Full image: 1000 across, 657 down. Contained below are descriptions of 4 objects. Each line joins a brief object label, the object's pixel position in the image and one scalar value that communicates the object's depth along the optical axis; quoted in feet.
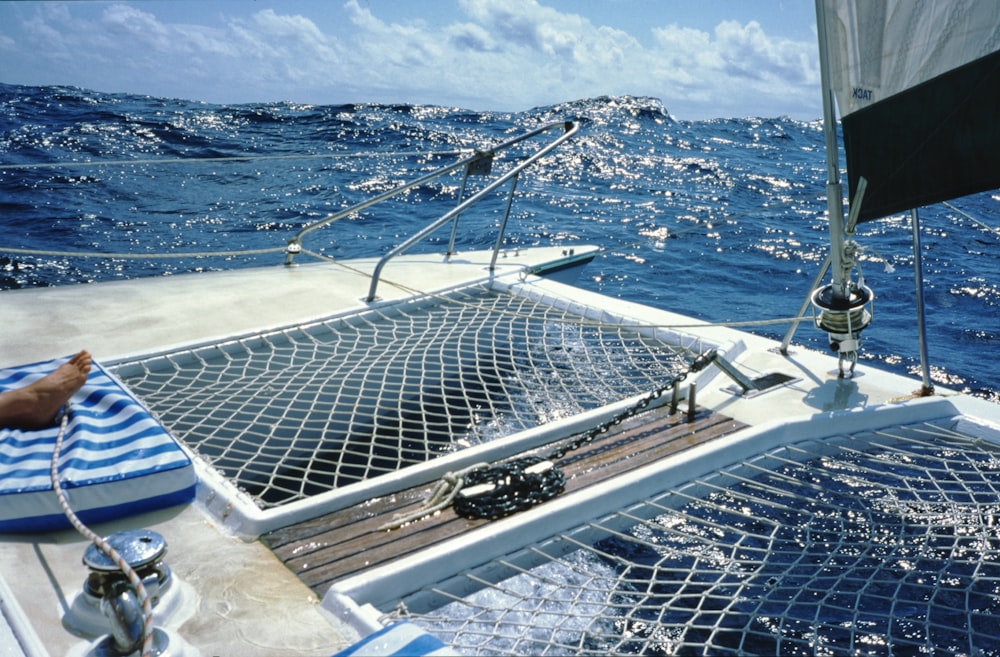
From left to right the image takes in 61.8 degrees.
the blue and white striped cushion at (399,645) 6.86
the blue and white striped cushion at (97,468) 9.84
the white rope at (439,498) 10.92
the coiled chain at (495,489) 11.07
